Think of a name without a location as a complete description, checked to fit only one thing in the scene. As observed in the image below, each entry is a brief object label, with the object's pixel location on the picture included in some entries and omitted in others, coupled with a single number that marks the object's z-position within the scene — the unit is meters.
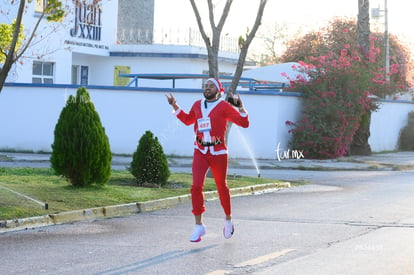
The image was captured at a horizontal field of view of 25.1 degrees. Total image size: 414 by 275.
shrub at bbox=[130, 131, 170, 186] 17.00
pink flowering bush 29.12
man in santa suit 10.89
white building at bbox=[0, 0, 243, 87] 34.09
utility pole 41.38
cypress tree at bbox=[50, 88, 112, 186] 15.29
